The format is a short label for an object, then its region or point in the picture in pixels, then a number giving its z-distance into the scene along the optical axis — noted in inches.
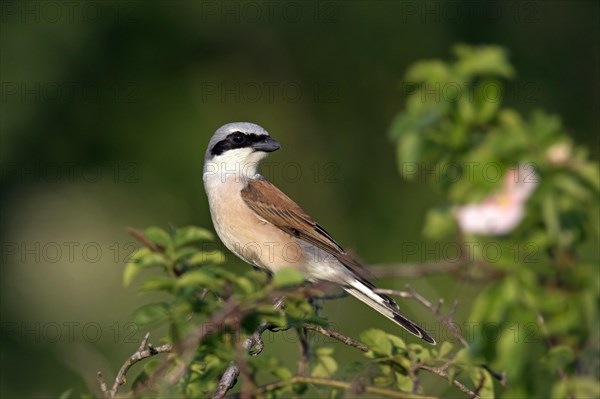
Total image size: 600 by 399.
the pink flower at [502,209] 143.2
